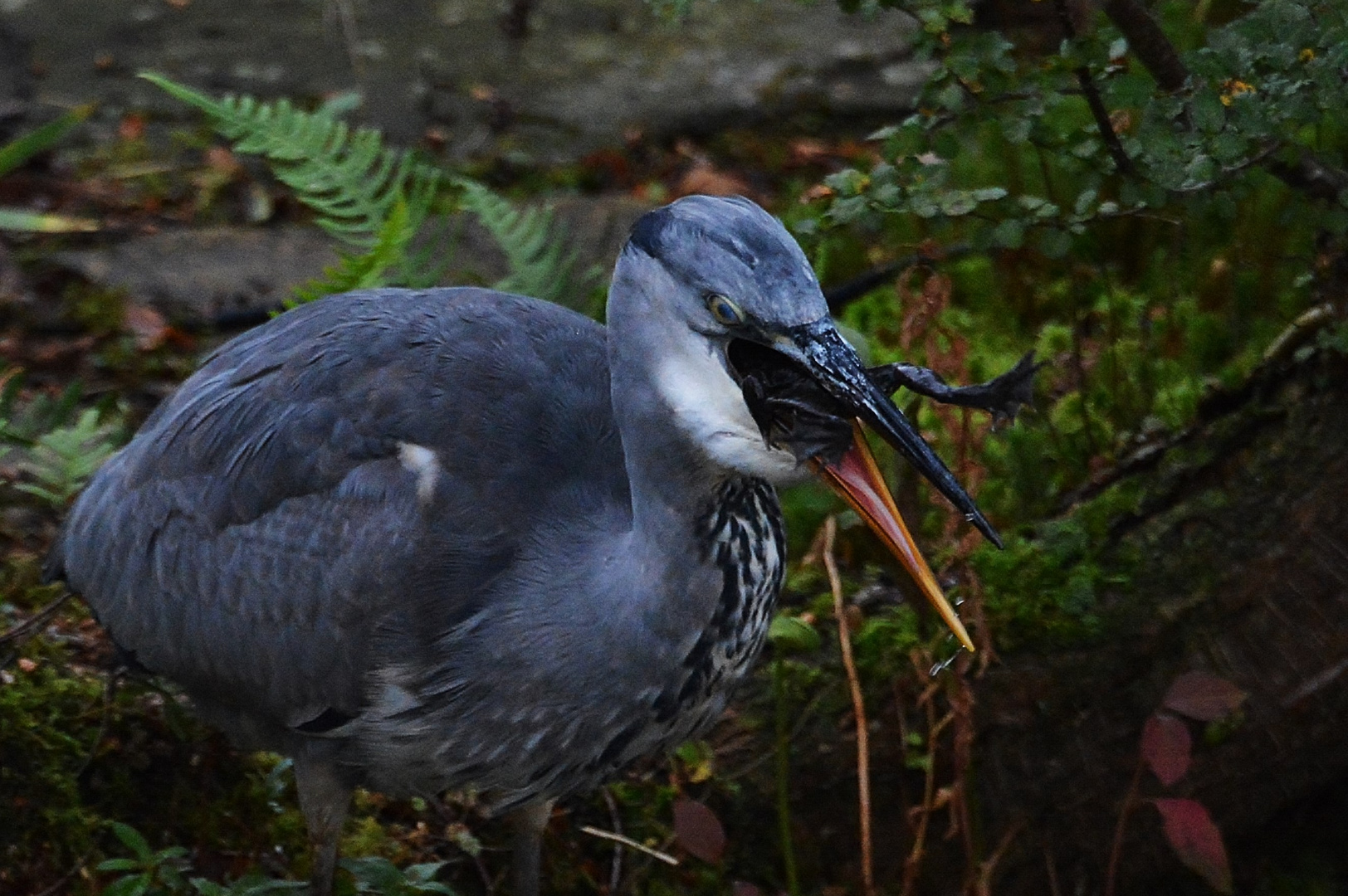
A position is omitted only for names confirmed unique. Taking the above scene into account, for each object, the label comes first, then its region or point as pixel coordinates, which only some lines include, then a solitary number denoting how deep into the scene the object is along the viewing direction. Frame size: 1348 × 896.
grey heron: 5.26
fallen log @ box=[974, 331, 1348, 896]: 7.17
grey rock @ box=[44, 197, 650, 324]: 10.85
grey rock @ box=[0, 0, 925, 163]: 12.93
